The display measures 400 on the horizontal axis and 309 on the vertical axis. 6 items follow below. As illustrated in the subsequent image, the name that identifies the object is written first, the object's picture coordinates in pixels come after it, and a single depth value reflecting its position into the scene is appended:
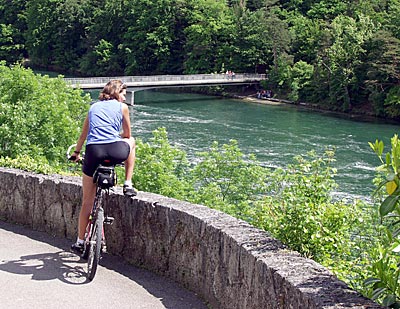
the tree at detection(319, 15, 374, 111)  58.31
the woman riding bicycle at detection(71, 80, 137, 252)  5.52
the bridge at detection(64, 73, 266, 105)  58.28
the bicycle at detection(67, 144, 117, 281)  5.38
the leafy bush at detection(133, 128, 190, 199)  16.42
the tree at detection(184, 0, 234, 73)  77.25
